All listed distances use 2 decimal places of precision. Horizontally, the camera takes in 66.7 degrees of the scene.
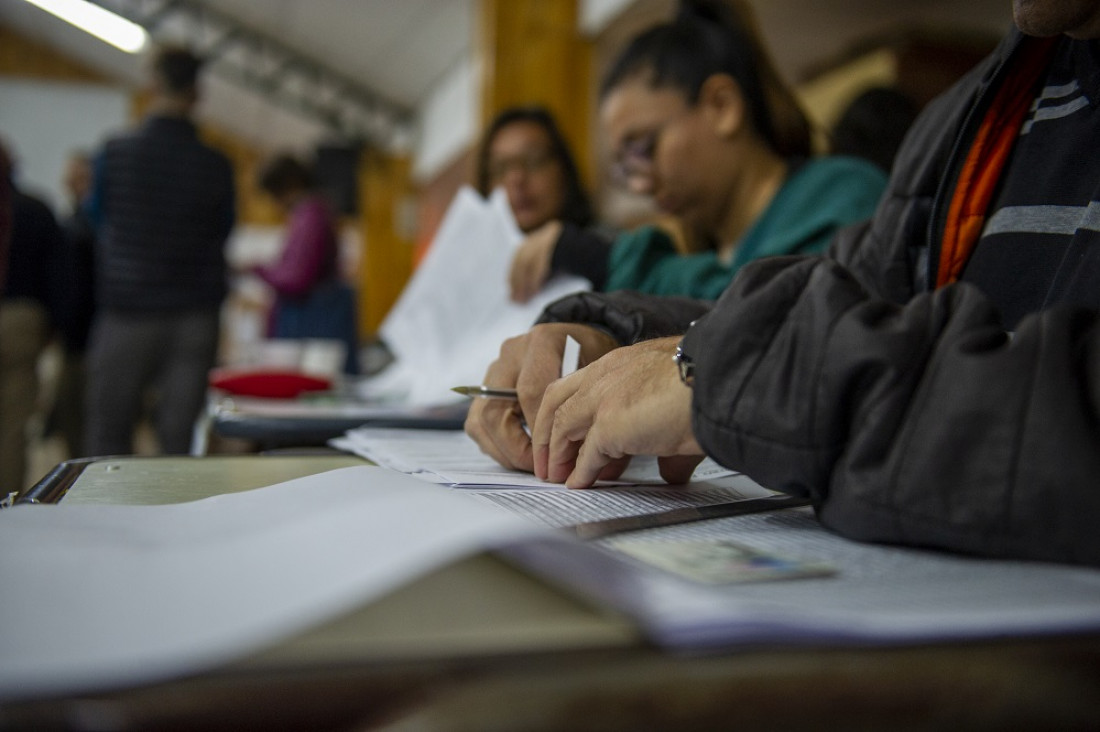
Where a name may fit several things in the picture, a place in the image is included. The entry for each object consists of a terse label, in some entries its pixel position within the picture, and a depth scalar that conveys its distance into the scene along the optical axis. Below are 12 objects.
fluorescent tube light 3.58
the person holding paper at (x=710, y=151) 0.99
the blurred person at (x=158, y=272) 2.05
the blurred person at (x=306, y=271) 3.09
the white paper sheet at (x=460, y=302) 0.92
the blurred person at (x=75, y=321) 2.60
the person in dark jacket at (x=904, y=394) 0.30
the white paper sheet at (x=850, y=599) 0.20
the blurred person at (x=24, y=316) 2.24
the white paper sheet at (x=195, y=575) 0.18
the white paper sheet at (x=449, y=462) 0.48
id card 0.25
